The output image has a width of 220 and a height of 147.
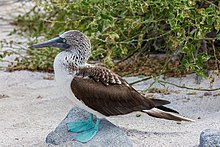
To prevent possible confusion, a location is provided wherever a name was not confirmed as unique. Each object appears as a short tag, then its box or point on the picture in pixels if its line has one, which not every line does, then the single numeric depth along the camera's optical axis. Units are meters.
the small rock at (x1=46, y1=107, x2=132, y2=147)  4.07
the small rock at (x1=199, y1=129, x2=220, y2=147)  3.64
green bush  4.90
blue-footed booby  4.05
